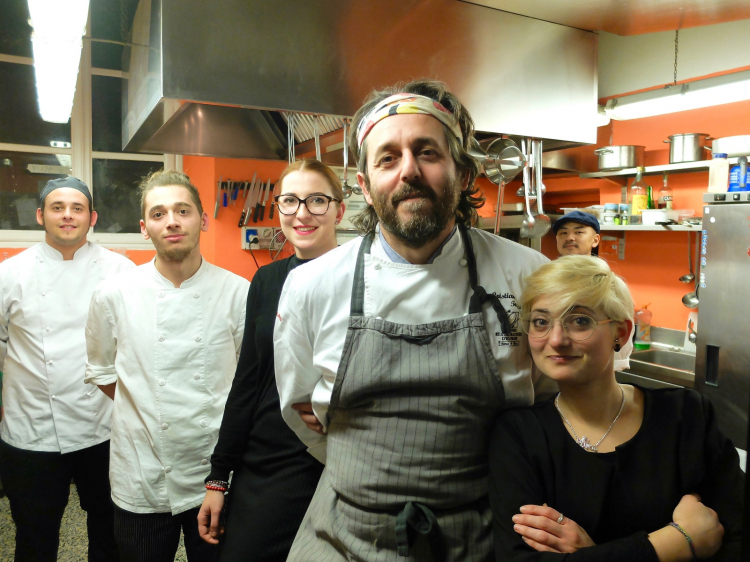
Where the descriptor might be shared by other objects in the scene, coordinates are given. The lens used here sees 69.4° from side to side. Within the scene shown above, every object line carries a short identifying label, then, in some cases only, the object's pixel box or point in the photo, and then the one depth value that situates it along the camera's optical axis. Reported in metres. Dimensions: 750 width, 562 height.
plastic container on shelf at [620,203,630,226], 4.13
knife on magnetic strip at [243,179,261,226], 3.96
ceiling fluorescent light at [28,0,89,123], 1.75
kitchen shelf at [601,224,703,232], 3.60
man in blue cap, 2.87
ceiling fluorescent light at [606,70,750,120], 2.76
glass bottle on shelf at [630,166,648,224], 4.01
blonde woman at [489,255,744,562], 0.92
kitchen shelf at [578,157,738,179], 3.67
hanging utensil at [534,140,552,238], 1.94
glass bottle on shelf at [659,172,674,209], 4.09
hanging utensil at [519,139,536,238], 1.87
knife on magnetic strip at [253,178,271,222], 4.01
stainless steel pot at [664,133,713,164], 3.68
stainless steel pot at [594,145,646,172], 4.01
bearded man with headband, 1.03
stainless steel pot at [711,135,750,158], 3.12
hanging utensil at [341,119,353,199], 1.80
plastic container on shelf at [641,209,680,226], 3.89
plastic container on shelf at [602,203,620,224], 4.15
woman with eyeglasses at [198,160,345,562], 1.37
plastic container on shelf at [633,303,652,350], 4.23
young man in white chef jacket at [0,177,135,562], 2.11
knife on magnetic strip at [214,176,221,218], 3.88
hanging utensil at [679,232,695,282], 4.00
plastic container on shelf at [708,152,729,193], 3.18
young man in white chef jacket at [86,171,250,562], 1.59
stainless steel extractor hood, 1.55
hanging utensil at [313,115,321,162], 1.83
